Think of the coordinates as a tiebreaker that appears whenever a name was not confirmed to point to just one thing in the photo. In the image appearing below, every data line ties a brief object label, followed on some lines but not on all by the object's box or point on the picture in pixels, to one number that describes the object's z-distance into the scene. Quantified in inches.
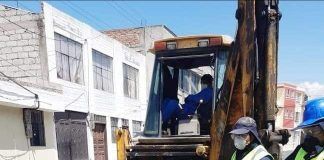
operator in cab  199.8
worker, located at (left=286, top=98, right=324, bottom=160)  114.8
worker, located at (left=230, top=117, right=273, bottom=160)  121.8
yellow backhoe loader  142.9
